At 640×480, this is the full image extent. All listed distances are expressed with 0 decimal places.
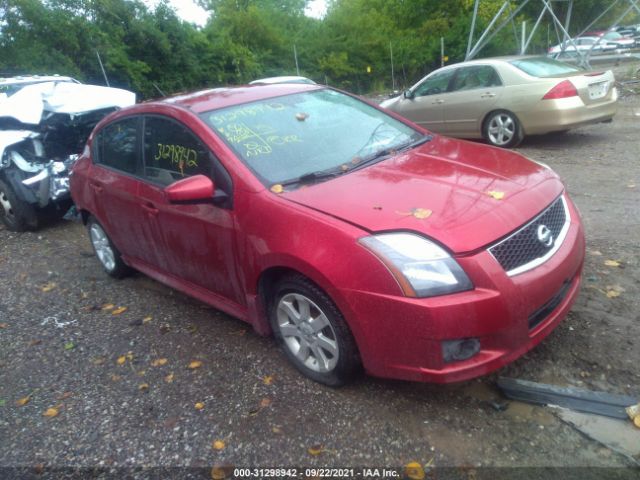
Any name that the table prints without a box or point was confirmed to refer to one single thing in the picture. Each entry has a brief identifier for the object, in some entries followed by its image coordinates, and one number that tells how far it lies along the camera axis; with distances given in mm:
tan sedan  7766
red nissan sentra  2516
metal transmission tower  15562
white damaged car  6641
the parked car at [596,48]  26698
